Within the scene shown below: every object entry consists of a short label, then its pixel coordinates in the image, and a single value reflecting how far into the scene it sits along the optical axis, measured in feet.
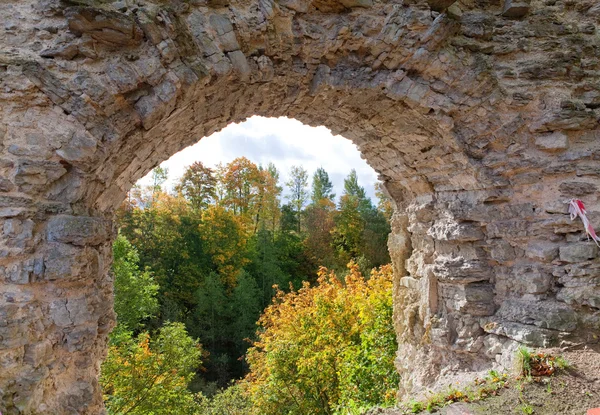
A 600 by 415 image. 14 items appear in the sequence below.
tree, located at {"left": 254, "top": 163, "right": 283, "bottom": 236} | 70.90
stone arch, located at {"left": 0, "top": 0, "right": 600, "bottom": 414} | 8.67
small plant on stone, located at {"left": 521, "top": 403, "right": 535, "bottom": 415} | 9.41
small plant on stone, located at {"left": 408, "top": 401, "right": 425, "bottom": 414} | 10.57
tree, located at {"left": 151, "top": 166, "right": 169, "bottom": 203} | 69.63
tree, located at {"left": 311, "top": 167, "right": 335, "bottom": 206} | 90.63
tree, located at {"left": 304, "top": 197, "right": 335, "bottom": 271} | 66.49
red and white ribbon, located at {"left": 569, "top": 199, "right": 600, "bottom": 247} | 11.23
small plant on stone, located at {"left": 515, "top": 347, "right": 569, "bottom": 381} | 10.40
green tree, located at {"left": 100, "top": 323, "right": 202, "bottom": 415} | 26.78
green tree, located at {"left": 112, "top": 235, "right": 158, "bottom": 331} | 38.91
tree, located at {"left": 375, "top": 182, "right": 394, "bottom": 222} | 71.87
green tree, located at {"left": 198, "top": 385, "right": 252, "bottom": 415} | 32.53
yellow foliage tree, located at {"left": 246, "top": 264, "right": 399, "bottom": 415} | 22.06
